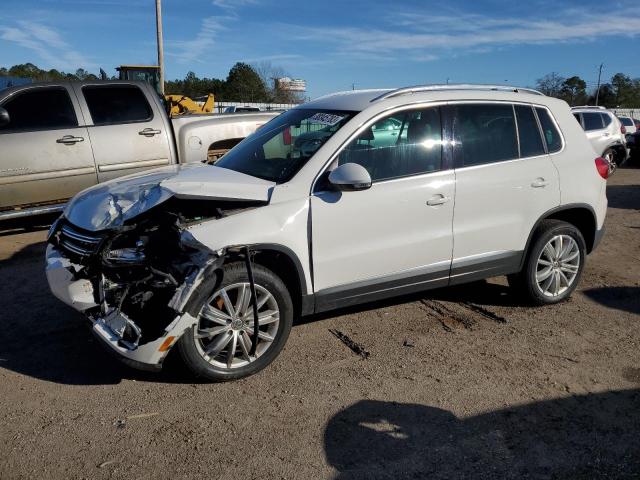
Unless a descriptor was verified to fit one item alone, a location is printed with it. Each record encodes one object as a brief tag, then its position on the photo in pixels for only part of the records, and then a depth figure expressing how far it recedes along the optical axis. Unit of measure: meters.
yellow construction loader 15.58
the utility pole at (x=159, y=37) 19.75
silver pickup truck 6.96
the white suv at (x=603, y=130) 14.97
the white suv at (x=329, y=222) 3.58
